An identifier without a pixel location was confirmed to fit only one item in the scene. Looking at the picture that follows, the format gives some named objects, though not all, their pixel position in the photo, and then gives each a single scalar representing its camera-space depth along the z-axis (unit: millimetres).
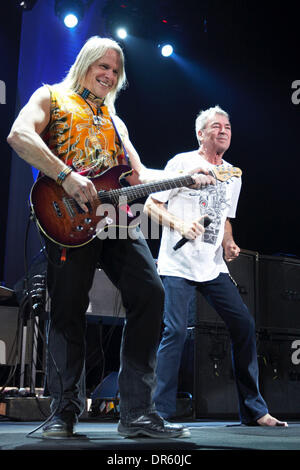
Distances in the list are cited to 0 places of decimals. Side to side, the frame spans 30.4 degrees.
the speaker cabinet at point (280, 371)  4676
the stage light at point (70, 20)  6309
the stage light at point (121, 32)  6539
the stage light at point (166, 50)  6922
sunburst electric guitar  2254
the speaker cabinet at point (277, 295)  4840
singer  3391
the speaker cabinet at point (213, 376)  4289
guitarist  2188
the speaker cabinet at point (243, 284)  4514
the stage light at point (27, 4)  6109
